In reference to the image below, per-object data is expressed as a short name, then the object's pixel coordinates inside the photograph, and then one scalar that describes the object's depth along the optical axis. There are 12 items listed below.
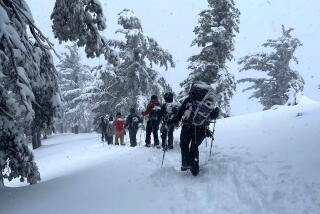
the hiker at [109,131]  23.04
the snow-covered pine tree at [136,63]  31.25
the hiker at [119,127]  19.95
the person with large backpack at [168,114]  12.22
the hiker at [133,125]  17.86
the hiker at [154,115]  14.09
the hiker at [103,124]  25.06
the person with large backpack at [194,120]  8.95
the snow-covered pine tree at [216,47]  27.38
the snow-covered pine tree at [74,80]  56.19
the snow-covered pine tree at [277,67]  38.47
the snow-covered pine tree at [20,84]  9.13
